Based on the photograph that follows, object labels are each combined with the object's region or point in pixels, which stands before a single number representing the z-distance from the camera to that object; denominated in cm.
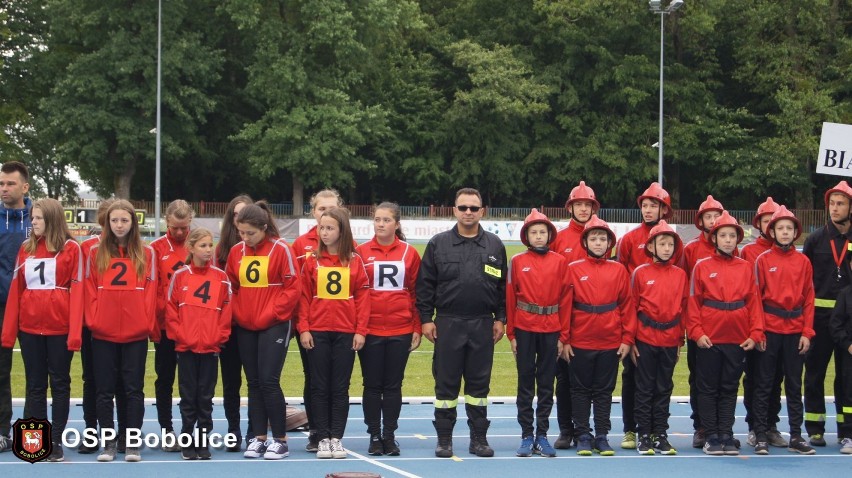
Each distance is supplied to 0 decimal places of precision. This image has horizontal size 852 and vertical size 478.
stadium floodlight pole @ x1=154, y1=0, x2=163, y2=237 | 3644
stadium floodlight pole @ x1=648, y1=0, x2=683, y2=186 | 3297
